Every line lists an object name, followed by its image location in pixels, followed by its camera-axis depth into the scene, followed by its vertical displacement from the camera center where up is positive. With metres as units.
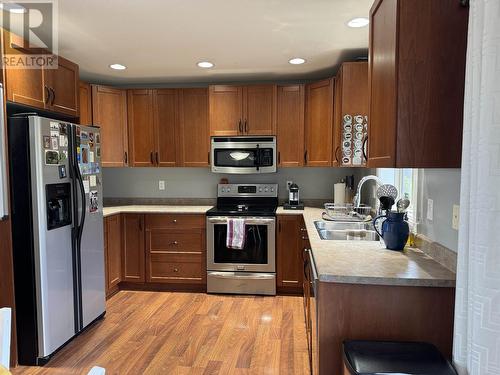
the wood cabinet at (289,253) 3.42 -0.87
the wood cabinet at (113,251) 3.36 -0.86
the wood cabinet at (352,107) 2.96 +0.55
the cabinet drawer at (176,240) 3.55 -0.77
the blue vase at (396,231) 1.87 -0.35
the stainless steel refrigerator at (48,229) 2.16 -0.42
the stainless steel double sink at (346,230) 2.46 -0.48
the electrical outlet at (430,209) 1.79 -0.22
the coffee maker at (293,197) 3.76 -0.33
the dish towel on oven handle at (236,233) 3.40 -0.66
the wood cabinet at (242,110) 3.68 +0.63
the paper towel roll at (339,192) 3.56 -0.26
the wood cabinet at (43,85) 2.18 +0.60
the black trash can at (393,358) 1.15 -0.69
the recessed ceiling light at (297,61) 3.08 +1.01
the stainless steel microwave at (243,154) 3.69 +0.15
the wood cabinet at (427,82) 1.33 +0.35
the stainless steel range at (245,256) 3.43 -0.91
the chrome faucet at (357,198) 2.37 -0.23
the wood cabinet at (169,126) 3.82 +0.47
